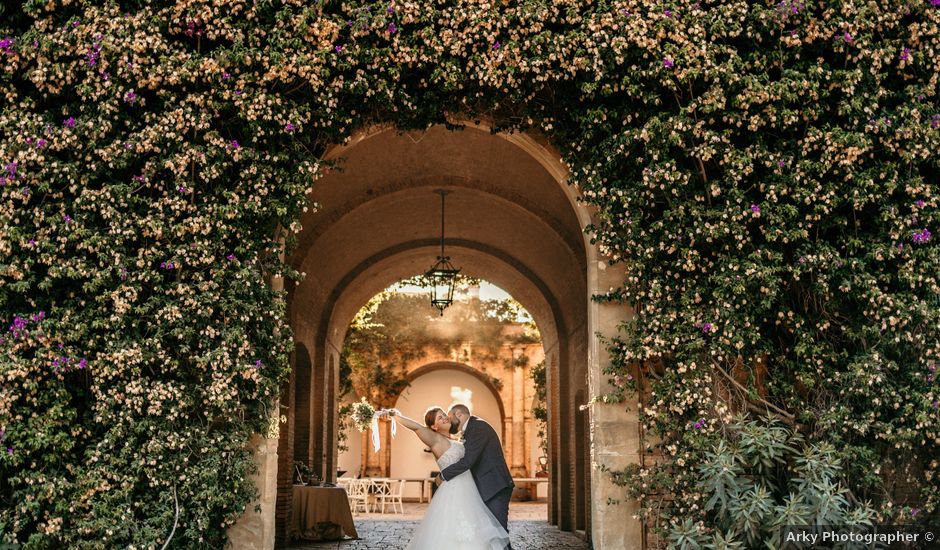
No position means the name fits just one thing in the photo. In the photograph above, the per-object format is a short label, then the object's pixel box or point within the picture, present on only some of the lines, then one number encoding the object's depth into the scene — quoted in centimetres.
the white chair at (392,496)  2086
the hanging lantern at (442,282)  1366
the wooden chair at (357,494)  2050
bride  818
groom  851
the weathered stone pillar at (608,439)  806
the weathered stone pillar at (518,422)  2561
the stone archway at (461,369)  2620
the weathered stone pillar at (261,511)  797
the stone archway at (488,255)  855
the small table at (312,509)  1344
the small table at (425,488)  2506
